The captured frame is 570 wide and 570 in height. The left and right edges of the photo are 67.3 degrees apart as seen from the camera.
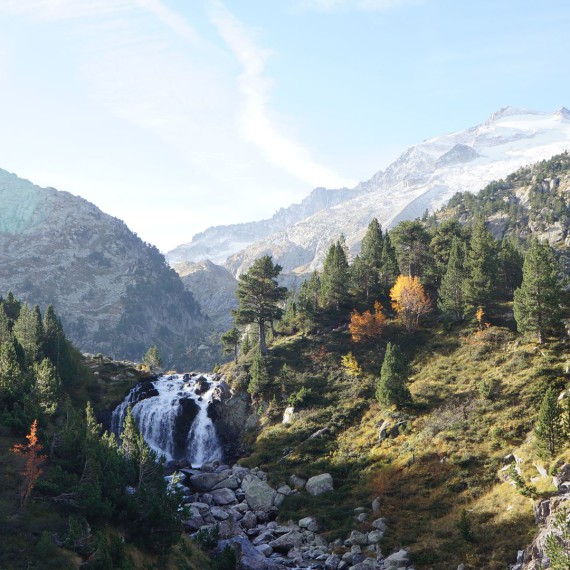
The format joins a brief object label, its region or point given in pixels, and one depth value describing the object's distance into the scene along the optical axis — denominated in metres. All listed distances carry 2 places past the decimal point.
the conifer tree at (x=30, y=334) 74.12
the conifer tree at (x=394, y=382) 57.31
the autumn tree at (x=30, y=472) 30.52
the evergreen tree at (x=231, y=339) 97.00
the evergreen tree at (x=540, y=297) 57.31
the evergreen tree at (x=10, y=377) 46.88
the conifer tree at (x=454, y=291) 74.38
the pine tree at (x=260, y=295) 84.56
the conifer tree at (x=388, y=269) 93.75
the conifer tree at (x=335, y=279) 89.50
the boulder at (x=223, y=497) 49.22
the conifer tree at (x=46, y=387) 51.52
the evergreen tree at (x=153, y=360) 125.25
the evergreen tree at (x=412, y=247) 89.69
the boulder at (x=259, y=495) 47.88
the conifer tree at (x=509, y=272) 86.06
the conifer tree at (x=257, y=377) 72.59
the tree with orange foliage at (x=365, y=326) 76.94
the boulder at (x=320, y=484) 49.00
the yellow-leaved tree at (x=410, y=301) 76.75
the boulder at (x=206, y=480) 52.56
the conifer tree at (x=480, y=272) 71.25
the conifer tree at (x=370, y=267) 93.88
